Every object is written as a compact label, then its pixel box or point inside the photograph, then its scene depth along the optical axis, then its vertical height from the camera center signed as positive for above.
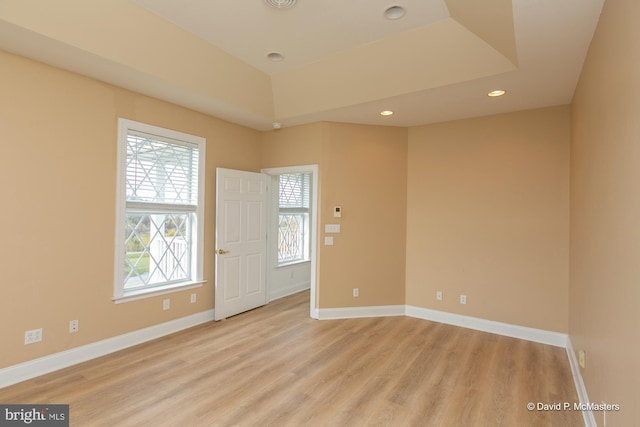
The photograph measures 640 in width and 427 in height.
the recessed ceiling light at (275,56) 3.23 +1.67
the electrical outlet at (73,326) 2.80 -1.02
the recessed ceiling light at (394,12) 2.50 +1.67
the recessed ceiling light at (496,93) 3.04 +1.24
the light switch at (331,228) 4.18 -0.16
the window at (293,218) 5.61 -0.04
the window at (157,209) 3.19 +0.06
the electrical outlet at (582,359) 2.31 -1.07
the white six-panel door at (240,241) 4.02 -0.36
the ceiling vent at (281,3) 2.44 +1.67
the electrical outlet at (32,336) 2.56 -1.02
